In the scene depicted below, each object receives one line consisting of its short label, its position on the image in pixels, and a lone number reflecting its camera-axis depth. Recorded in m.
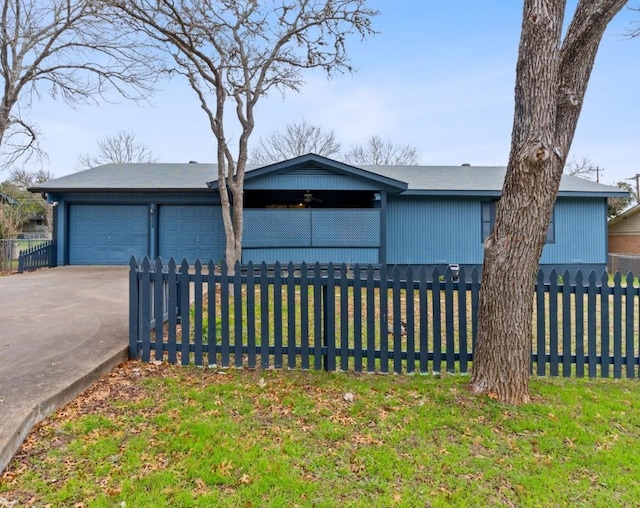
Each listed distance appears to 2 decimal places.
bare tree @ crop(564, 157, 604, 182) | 34.91
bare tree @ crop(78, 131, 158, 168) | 30.75
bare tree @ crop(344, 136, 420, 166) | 31.91
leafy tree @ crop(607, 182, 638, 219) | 22.61
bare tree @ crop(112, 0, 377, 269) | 8.70
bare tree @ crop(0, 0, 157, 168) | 12.89
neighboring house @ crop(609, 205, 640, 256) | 17.75
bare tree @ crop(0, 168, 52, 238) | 19.38
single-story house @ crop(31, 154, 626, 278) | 12.19
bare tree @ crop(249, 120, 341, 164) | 29.94
